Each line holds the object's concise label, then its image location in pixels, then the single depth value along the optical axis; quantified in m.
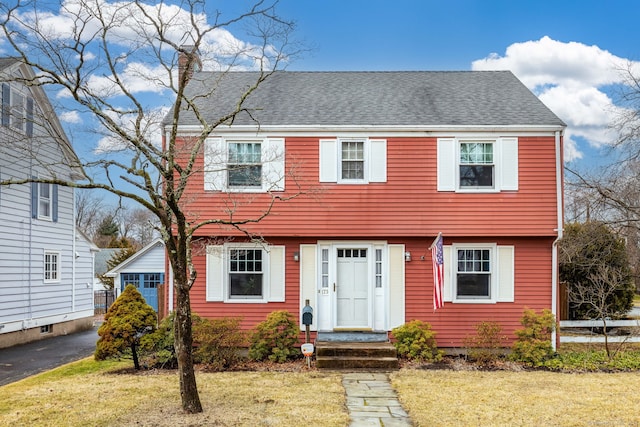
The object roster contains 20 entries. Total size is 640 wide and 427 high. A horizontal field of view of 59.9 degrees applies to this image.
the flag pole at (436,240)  12.58
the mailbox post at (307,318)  12.38
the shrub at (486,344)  12.50
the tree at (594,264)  18.36
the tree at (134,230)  52.13
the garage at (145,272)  26.61
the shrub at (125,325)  11.63
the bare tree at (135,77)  8.10
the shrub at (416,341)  12.55
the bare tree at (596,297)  18.25
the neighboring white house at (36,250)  16.05
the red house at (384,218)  13.37
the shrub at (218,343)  12.06
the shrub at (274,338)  12.62
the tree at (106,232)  50.72
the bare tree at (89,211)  49.66
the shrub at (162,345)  11.95
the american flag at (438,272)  12.32
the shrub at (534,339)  12.48
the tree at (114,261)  32.75
